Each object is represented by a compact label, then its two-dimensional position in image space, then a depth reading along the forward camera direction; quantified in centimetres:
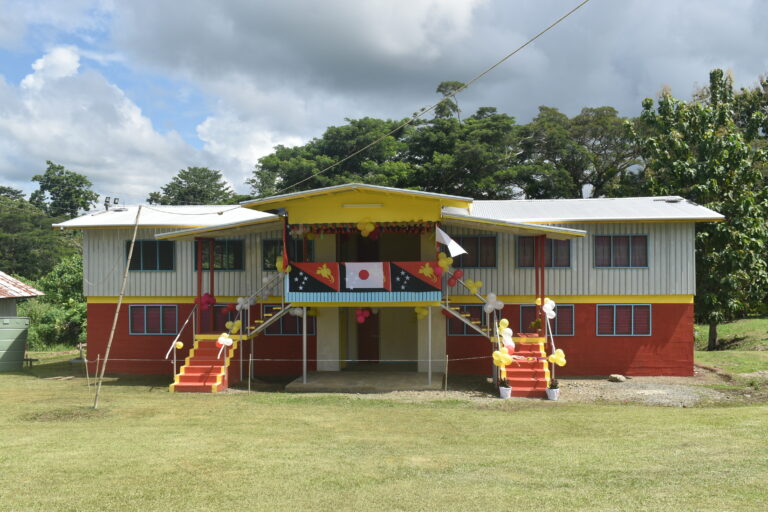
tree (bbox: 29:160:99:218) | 7444
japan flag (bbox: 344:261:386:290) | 1802
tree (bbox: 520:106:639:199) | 4100
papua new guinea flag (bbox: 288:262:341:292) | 1811
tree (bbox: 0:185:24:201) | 7736
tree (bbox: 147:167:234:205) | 6419
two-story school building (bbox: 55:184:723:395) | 1808
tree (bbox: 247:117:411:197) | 4056
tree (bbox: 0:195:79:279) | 5172
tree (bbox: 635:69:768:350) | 2475
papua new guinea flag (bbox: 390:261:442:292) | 1797
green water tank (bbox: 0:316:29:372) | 2323
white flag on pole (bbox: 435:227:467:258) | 1741
